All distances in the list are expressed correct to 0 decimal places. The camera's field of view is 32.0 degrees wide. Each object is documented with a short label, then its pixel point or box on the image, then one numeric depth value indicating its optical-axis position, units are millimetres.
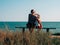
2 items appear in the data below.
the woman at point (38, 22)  5477
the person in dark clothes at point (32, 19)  5452
